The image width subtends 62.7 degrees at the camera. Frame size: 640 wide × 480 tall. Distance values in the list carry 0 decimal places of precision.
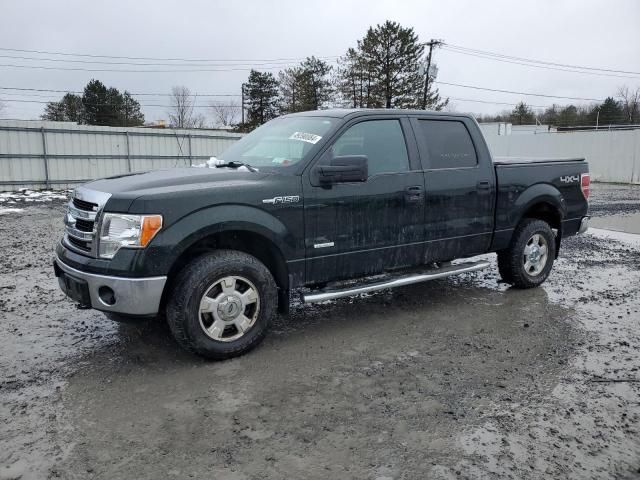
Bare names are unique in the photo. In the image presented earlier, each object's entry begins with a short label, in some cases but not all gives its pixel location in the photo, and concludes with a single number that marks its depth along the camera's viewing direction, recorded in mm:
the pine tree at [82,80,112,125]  51750
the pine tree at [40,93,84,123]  52344
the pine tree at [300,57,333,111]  50438
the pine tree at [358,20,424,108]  44344
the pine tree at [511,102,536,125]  80188
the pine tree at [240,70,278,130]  57281
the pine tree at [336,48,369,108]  44906
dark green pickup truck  3729
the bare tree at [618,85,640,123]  65125
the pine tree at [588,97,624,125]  62688
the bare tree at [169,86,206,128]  71375
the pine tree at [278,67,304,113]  51175
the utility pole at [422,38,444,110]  42719
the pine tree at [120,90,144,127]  54656
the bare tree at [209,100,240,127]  77375
